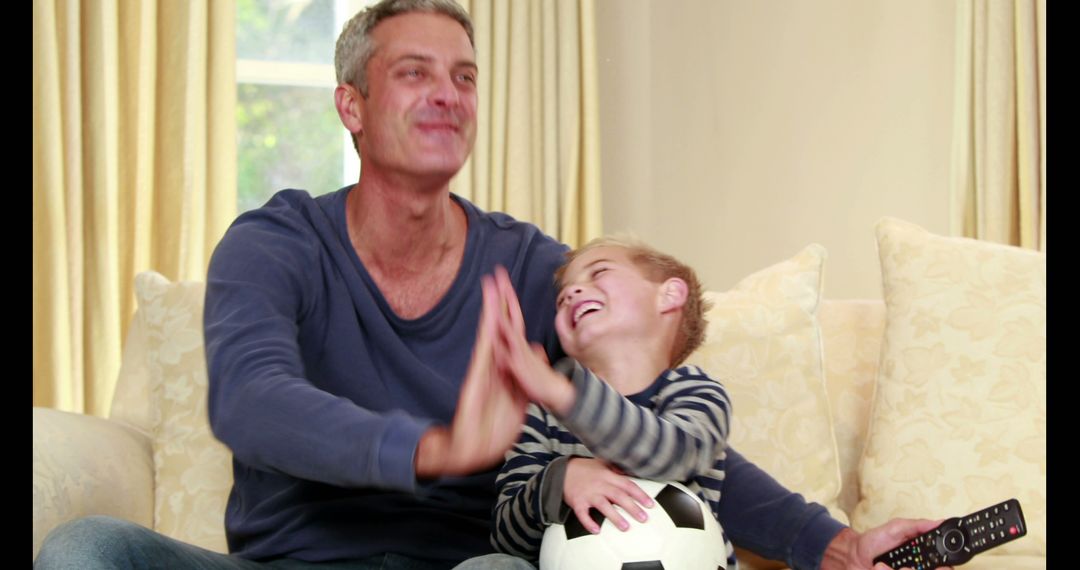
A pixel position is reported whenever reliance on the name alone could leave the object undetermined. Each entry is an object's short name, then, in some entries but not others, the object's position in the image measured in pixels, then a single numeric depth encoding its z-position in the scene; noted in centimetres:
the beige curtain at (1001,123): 285
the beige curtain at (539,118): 417
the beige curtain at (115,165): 357
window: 413
